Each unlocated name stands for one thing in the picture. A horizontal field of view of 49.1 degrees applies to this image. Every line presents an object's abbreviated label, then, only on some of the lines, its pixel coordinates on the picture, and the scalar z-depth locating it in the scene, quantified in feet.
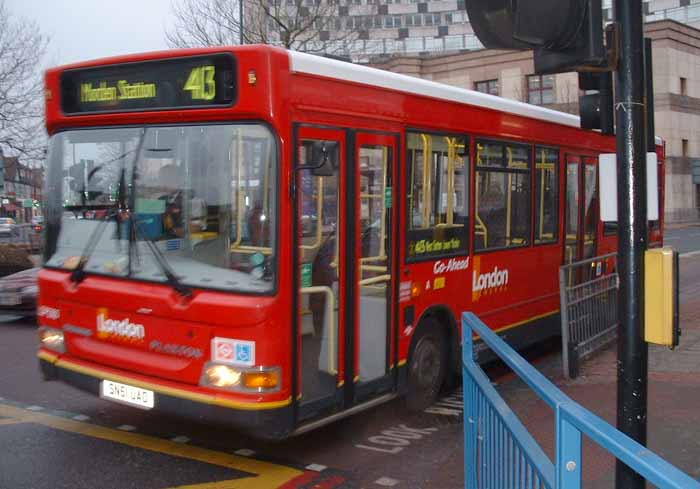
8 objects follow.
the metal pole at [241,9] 61.21
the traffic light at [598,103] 12.67
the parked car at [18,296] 37.91
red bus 16.46
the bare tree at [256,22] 73.31
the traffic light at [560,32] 11.66
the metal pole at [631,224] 11.62
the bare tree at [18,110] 69.36
